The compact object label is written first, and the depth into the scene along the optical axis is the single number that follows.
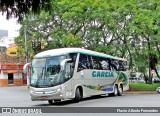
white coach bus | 20.00
